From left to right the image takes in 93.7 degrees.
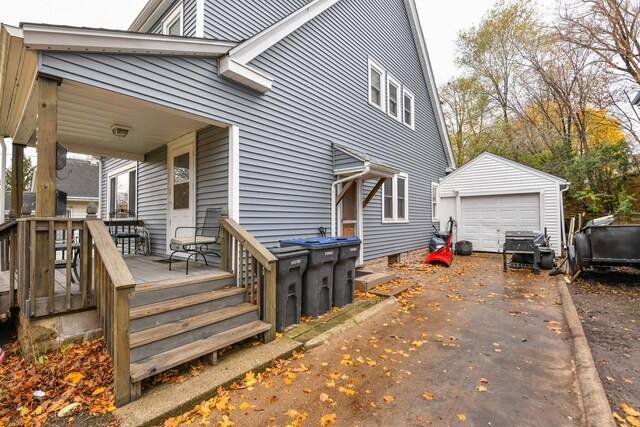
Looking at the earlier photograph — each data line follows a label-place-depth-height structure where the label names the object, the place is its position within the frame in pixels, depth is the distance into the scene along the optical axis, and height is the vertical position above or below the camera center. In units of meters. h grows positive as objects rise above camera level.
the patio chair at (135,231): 6.70 -0.26
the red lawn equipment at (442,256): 9.08 -1.18
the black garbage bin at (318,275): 4.41 -0.86
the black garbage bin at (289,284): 3.94 -0.88
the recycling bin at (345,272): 4.93 -0.91
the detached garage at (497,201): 10.55 +0.62
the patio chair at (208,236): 4.46 -0.27
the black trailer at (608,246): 6.45 -0.68
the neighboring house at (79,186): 16.20 +1.98
